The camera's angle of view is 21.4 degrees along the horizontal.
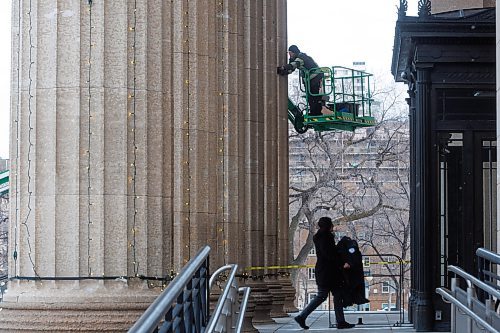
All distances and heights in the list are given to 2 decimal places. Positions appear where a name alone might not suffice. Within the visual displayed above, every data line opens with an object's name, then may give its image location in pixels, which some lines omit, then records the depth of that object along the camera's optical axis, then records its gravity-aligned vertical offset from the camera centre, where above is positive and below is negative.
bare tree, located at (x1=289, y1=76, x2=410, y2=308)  45.94 -0.31
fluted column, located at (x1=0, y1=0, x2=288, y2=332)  11.32 +0.08
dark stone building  17.22 +0.34
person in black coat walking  17.94 -1.35
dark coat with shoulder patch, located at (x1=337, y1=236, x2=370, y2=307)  18.09 -1.44
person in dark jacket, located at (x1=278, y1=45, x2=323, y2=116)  26.67 +1.95
